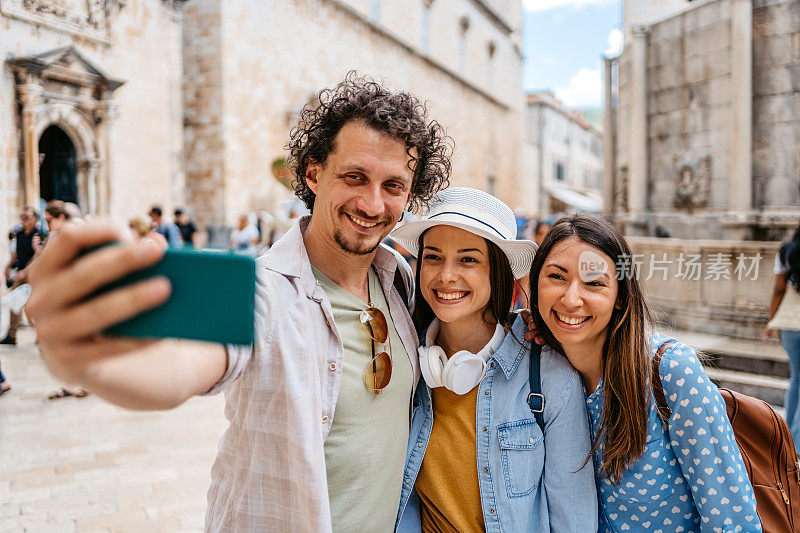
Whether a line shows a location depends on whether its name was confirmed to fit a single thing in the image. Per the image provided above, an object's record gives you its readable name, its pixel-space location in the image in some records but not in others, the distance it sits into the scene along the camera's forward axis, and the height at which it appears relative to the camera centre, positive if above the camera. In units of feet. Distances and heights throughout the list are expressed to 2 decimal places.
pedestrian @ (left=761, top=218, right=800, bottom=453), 14.12 -1.64
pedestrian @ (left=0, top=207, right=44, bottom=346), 25.23 +0.38
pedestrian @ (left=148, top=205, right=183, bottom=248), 31.24 +1.61
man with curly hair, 4.75 -0.85
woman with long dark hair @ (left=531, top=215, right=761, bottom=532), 5.45 -1.54
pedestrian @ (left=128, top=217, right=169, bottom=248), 21.48 +1.18
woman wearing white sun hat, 5.88 -1.71
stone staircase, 17.83 -4.05
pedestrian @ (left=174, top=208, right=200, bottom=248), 37.45 +1.99
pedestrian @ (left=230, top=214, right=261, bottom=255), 37.09 +1.18
